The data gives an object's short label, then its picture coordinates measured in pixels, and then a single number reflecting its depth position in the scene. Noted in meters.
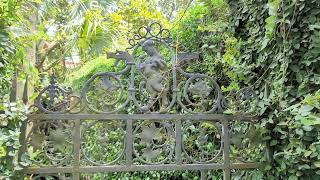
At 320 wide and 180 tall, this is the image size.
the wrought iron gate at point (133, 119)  2.04
